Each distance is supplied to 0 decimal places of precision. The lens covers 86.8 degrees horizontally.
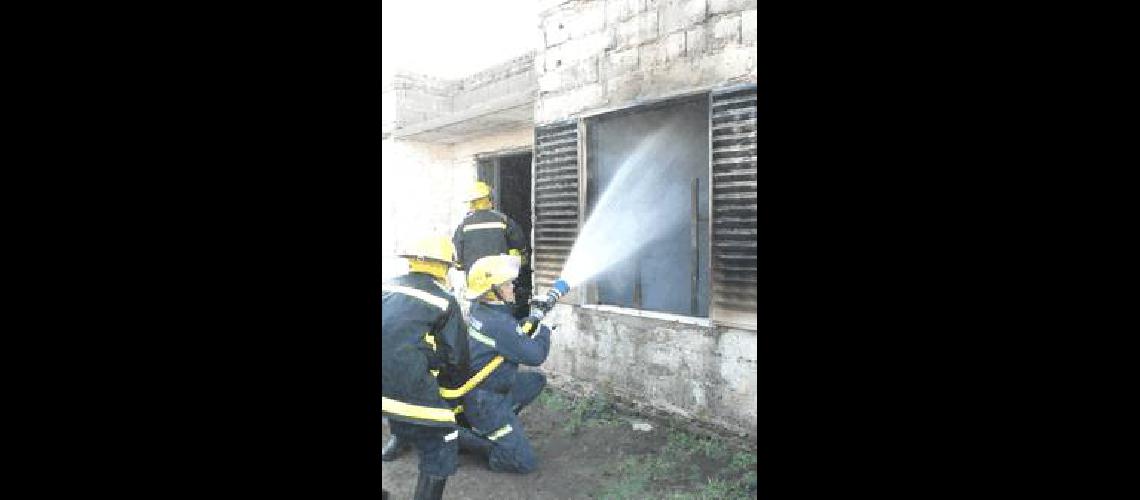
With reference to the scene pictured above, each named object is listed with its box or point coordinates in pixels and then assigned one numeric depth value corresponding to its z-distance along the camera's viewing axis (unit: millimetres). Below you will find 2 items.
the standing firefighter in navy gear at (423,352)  3148
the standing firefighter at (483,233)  5816
